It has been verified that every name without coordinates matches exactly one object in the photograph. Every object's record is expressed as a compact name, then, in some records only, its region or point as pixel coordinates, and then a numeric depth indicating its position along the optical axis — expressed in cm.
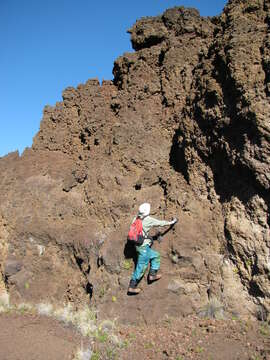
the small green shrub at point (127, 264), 562
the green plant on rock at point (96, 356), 461
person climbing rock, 538
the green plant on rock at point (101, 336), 503
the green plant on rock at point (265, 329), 438
